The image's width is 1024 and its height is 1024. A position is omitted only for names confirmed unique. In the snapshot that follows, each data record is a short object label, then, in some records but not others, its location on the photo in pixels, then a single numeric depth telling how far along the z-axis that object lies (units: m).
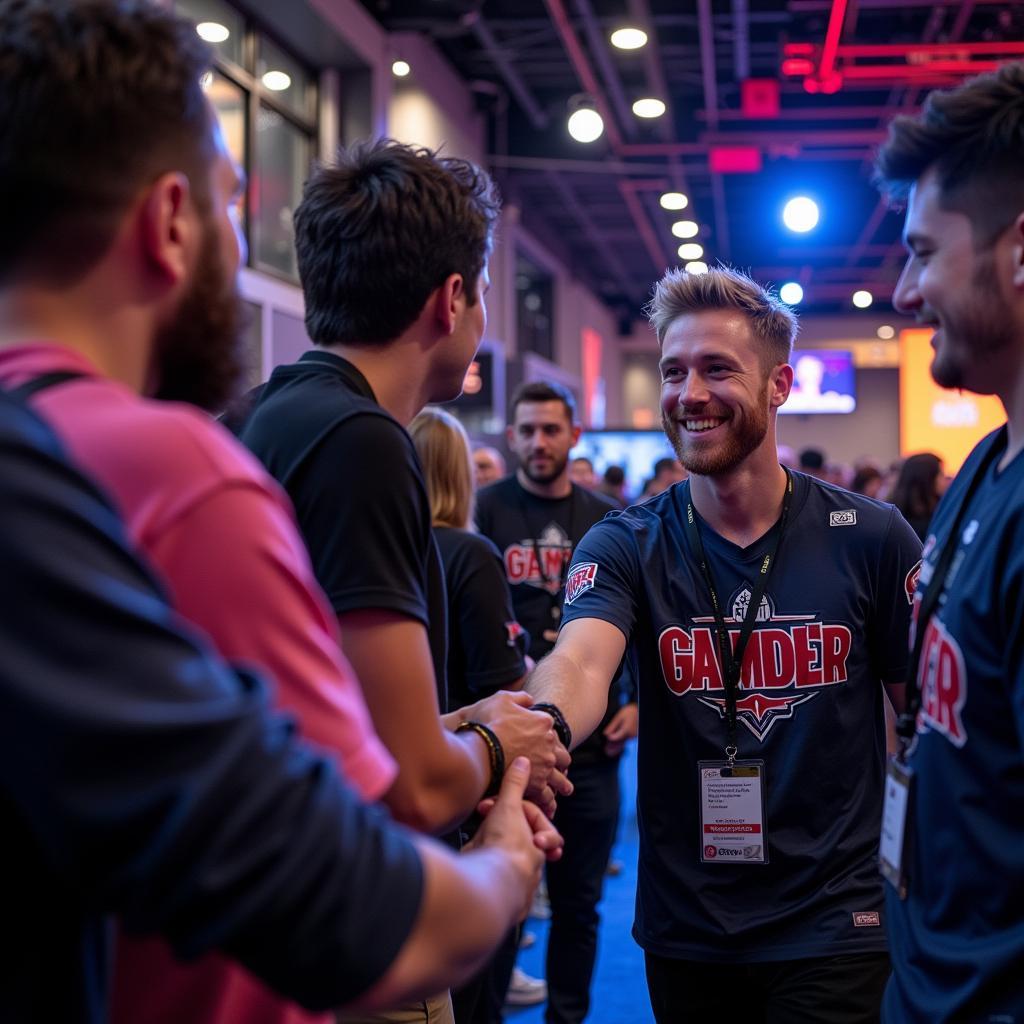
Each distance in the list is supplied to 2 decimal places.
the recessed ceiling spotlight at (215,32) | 7.41
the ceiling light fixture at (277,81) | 8.31
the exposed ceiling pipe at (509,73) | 9.84
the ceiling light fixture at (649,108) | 10.59
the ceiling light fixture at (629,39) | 8.90
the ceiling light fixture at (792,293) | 17.34
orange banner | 19.25
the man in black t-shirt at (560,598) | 3.81
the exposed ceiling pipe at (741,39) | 9.25
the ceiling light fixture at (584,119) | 9.52
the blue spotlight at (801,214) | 12.84
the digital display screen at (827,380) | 21.55
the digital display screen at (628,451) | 11.07
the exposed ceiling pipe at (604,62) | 9.33
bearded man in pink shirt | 0.85
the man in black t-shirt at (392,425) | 1.36
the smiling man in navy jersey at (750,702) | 2.15
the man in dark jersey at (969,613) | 1.36
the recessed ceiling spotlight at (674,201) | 13.84
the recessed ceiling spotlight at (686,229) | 15.97
